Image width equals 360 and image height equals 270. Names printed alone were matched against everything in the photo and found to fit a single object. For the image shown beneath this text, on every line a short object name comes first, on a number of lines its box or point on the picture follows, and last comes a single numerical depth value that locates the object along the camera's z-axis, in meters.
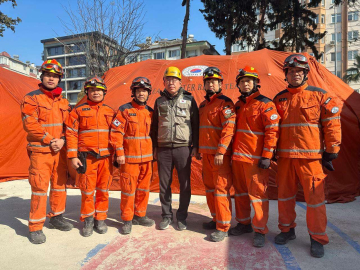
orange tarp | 4.90
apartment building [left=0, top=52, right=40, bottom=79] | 58.34
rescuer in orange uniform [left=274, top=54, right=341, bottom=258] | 2.94
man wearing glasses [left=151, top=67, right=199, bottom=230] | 3.62
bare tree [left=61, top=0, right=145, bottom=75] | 12.21
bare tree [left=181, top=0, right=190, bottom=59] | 14.53
